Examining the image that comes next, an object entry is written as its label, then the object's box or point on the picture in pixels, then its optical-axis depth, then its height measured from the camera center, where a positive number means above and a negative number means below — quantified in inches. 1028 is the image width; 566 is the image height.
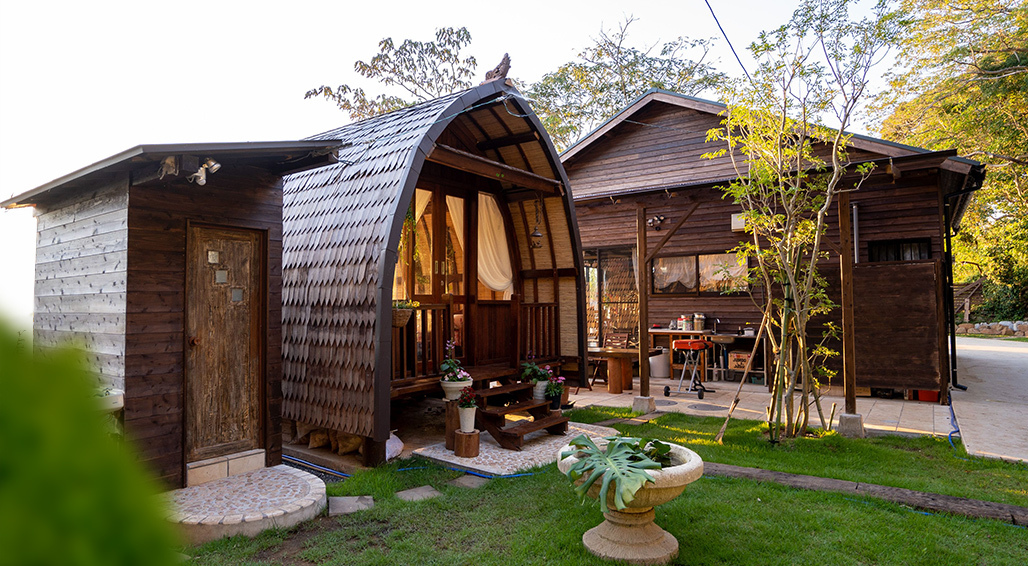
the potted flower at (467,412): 241.7 -46.6
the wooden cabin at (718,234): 343.3 +46.4
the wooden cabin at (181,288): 183.3 +5.1
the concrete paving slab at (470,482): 208.5 -66.5
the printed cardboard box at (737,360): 432.9 -47.2
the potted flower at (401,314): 241.8 -5.6
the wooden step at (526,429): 250.8 -57.7
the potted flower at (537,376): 294.8 -39.8
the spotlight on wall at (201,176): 175.6 +38.4
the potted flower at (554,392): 293.1 -46.8
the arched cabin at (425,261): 223.9 +19.4
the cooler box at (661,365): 447.8 -51.7
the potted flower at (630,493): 140.6 -47.9
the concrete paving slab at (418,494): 193.2 -65.8
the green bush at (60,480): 10.1 -3.3
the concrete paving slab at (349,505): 181.5 -65.4
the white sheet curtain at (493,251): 332.5 +28.6
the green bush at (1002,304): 901.8 -13.9
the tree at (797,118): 251.4 +81.7
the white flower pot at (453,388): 246.7 -37.6
